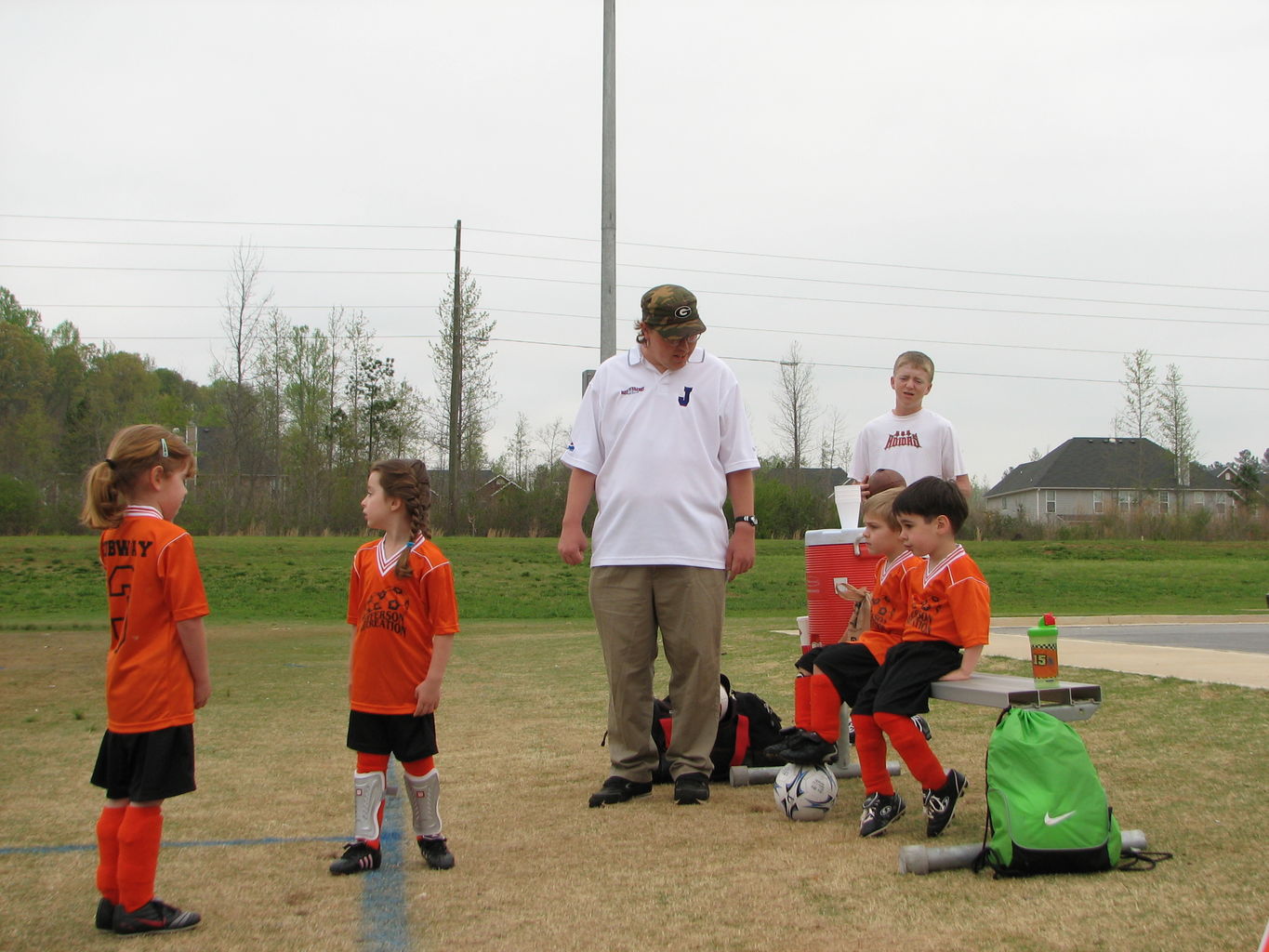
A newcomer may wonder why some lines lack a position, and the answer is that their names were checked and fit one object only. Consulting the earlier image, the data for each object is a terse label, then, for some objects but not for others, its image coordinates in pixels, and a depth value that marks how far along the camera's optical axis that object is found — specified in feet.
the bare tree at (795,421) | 161.07
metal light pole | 41.70
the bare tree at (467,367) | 137.59
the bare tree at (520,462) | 143.74
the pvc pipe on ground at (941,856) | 11.93
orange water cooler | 17.44
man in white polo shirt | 16.21
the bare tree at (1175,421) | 170.60
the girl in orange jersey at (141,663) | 11.02
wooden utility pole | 135.95
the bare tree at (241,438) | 138.41
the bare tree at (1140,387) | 168.96
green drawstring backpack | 11.68
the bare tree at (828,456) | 163.02
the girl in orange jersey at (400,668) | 12.94
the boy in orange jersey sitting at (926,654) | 13.46
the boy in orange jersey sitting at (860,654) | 14.98
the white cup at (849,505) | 18.28
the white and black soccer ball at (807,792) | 14.73
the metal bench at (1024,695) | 12.50
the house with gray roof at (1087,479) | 220.84
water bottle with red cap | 13.06
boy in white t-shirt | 18.17
